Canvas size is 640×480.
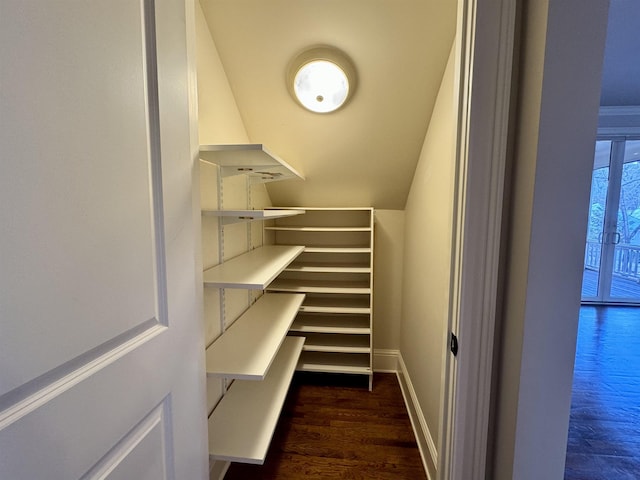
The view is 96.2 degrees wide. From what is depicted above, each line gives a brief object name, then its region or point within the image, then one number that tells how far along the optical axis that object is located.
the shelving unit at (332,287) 2.18
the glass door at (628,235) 4.04
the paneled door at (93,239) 0.38
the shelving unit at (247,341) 1.14
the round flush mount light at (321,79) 1.42
